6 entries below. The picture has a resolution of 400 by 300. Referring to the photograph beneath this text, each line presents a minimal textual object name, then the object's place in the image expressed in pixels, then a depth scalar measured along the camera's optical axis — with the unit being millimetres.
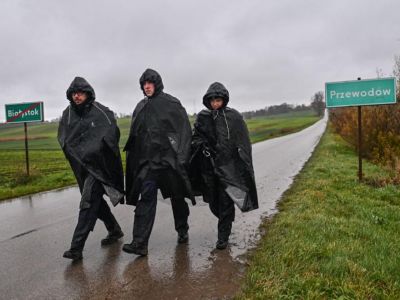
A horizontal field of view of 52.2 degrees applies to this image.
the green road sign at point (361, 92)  9375
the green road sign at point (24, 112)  12680
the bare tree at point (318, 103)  131088
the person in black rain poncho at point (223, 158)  5094
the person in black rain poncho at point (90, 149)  4883
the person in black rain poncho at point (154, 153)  4875
